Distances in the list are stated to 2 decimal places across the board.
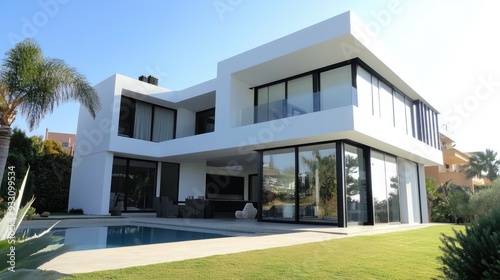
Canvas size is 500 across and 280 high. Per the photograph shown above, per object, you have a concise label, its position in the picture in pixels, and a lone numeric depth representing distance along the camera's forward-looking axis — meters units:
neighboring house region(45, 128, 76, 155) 69.50
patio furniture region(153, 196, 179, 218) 16.19
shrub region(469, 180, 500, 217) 15.69
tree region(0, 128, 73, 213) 17.31
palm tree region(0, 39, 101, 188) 11.48
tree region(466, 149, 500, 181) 31.16
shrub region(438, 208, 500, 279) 2.79
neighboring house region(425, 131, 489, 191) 32.19
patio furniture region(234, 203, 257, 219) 16.36
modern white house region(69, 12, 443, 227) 11.91
